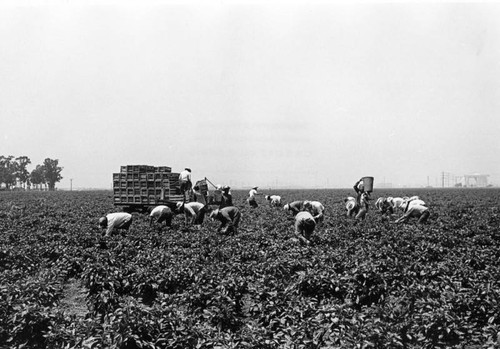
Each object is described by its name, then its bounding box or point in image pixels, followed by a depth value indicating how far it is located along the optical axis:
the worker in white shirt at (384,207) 17.84
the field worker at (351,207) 15.63
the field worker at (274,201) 23.73
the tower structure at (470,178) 189.88
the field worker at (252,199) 23.02
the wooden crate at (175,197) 15.94
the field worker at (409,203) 14.28
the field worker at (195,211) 13.41
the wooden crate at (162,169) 16.92
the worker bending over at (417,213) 13.75
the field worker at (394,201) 17.91
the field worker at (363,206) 14.82
